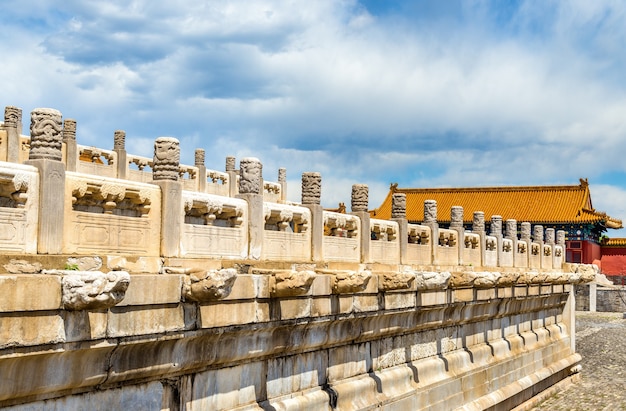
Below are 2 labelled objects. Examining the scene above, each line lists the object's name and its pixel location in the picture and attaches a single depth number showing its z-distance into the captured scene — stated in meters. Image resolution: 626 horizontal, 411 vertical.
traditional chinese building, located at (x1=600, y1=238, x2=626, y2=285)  58.19
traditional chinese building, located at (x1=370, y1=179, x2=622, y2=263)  55.25
